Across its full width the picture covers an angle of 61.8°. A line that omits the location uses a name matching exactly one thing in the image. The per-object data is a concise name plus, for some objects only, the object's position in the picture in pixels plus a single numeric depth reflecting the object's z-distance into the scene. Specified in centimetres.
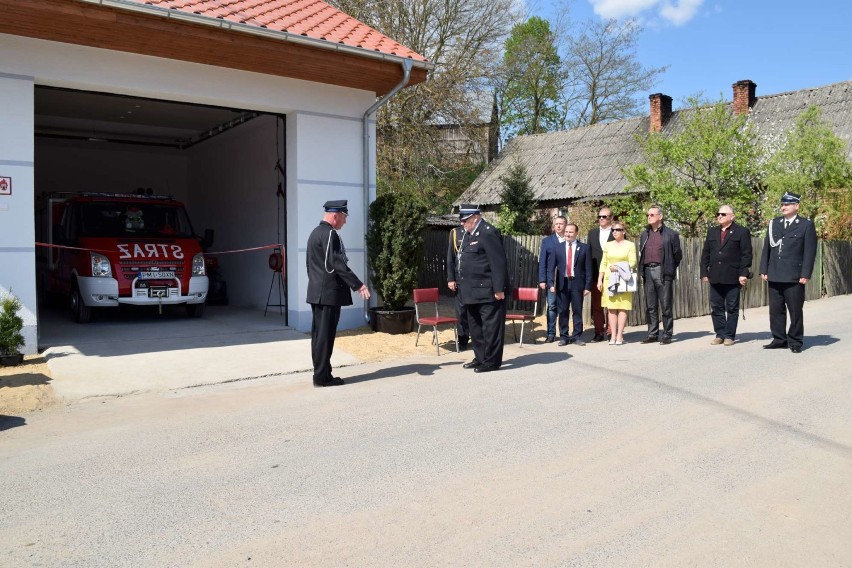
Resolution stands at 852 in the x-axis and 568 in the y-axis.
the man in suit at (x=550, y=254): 1073
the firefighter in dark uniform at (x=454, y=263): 897
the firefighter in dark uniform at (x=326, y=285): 763
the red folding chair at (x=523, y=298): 1020
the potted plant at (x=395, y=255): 1121
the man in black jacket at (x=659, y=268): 1041
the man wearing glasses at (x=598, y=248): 1068
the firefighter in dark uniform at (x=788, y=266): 947
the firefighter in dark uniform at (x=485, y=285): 824
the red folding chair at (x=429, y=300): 961
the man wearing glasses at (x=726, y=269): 1005
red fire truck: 1141
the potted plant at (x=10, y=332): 815
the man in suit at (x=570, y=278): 1062
